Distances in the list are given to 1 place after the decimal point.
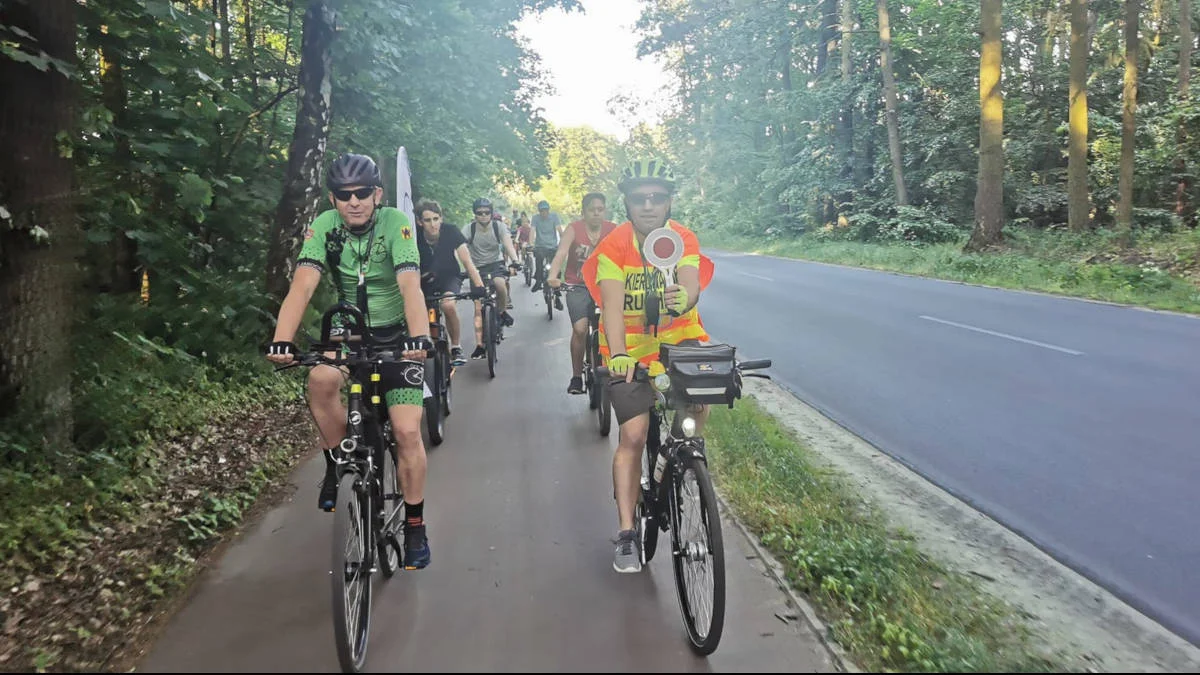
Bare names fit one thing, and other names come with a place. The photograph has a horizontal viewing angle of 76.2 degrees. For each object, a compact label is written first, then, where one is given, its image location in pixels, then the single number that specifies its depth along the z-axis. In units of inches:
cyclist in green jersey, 144.6
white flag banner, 274.5
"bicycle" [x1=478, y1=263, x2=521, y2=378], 354.0
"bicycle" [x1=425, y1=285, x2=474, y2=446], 247.9
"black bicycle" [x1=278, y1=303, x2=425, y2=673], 117.4
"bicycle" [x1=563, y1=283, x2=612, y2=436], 259.3
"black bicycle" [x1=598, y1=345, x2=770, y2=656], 121.0
